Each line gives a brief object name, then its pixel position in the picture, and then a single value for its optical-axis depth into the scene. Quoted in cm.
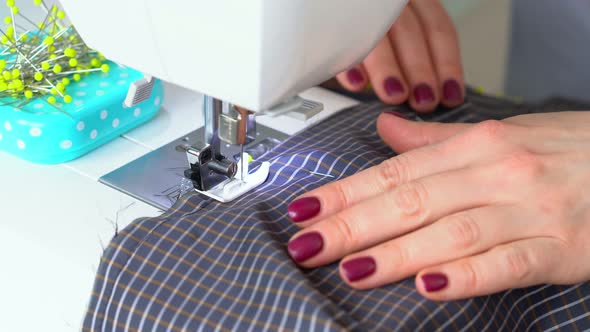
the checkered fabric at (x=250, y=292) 44
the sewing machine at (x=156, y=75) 44
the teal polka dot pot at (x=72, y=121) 55
